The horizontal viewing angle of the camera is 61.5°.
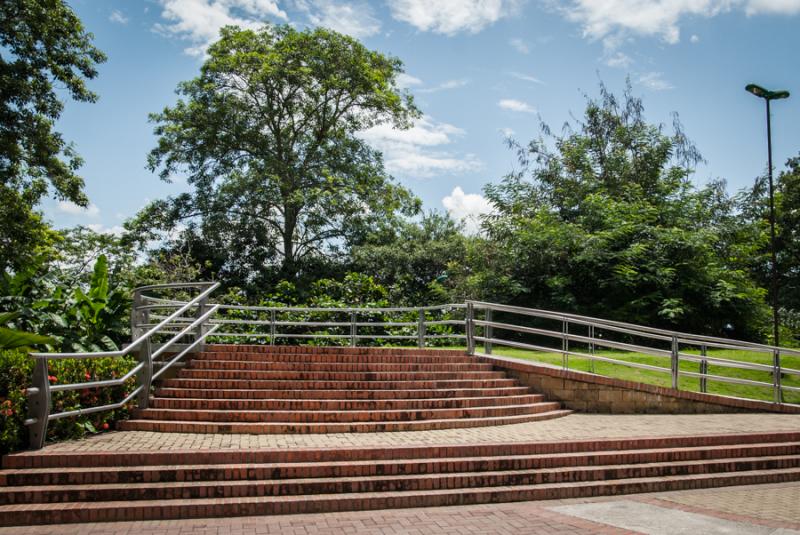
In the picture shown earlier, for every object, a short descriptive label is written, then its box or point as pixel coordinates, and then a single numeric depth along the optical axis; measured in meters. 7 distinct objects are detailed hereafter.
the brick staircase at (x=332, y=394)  9.47
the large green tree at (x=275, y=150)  26.72
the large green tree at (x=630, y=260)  20.69
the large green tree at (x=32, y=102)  17.64
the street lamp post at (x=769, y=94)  18.77
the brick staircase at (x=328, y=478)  6.59
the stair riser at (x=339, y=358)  11.84
